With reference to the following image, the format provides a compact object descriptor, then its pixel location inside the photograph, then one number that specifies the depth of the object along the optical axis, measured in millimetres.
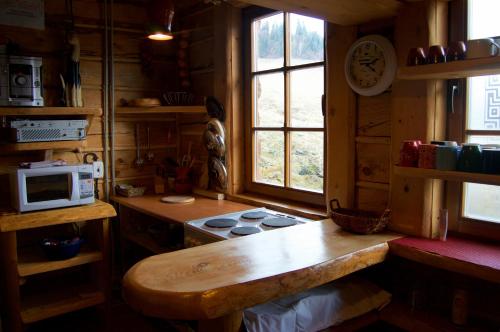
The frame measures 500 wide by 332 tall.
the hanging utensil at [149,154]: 3438
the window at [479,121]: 1683
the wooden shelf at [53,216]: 2455
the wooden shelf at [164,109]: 3115
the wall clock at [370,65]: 1890
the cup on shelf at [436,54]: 1618
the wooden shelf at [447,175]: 1497
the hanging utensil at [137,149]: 3387
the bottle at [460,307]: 1671
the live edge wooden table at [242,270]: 1262
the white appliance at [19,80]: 2564
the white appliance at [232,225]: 2172
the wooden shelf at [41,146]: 2625
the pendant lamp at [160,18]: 2562
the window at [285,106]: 2490
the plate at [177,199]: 2945
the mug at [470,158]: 1546
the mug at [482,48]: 1482
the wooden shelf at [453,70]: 1460
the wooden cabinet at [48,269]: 2508
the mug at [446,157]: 1613
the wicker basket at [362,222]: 1841
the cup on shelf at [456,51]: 1574
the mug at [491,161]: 1497
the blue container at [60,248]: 2617
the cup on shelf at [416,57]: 1667
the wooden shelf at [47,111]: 2576
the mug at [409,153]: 1732
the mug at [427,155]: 1667
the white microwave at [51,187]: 2551
